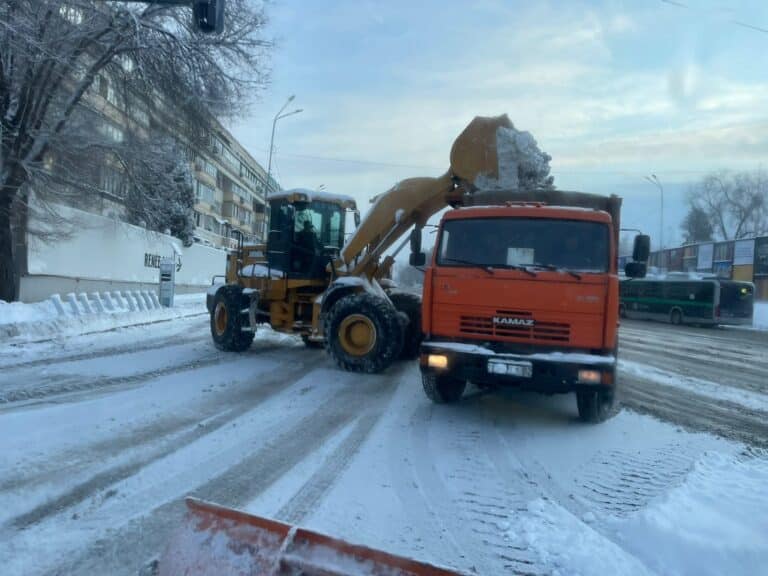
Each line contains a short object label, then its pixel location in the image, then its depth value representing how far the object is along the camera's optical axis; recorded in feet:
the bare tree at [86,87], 46.88
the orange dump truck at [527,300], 21.30
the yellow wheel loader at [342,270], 32.09
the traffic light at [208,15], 30.17
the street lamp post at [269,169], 102.43
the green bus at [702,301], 102.99
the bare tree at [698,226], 258.37
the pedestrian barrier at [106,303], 50.44
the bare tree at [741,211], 240.12
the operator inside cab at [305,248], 39.17
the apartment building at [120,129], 54.19
